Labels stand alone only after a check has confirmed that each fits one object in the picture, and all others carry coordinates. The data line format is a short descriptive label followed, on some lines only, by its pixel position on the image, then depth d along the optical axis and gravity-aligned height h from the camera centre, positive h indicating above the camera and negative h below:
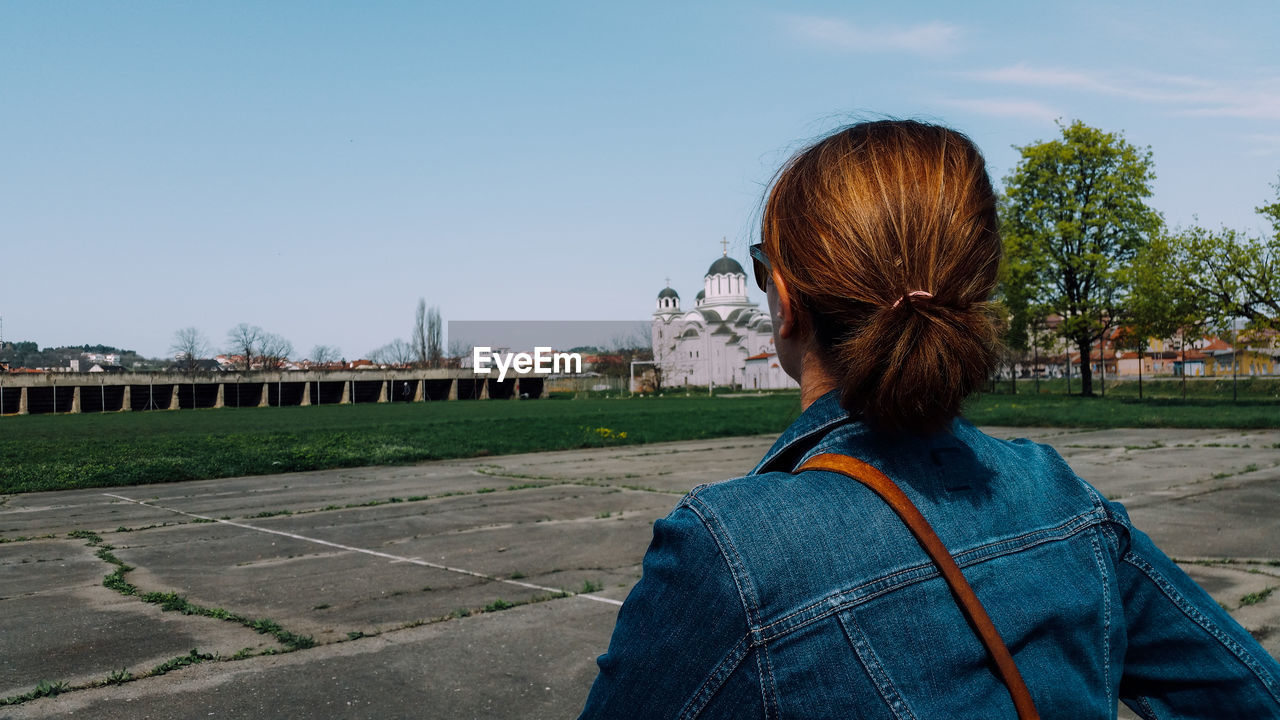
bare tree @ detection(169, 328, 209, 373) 105.50 +2.84
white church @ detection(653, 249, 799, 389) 104.69 +3.55
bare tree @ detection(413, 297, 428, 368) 112.75 +5.43
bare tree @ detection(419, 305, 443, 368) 112.75 +4.29
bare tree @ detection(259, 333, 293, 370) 109.31 +2.40
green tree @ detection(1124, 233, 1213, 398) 32.88 +2.55
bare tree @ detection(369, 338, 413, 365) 120.50 +2.38
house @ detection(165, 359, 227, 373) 103.88 +1.36
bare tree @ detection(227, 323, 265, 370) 107.62 +3.91
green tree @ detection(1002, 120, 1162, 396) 41.12 +6.52
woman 0.92 -0.19
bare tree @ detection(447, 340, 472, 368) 122.44 +3.22
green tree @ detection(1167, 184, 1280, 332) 31.44 +3.29
